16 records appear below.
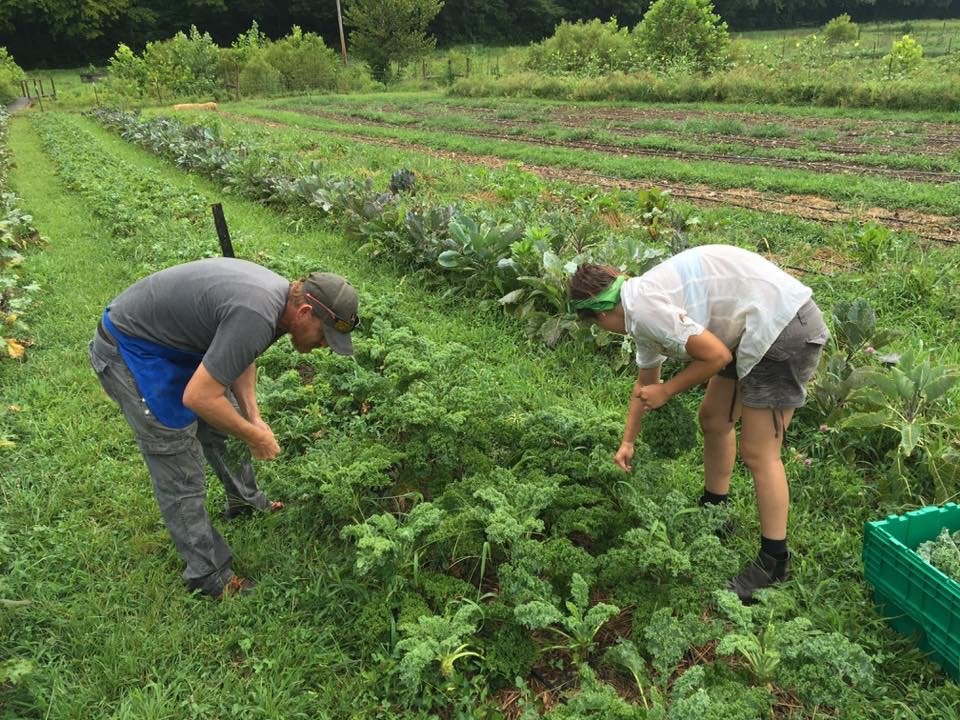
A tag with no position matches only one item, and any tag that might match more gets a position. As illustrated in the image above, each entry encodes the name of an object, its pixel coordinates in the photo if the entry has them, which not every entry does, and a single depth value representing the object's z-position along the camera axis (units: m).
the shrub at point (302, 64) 37.03
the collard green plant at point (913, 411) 3.30
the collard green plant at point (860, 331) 4.10
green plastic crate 2.34
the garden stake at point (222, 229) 4.96
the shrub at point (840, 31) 36.25
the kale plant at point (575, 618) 2.42
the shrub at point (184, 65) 34.19
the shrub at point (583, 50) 30.09
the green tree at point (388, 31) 40.03
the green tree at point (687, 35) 26.64
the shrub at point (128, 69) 33.53
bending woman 2.49
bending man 2.43
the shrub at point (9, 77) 33.79
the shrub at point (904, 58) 20.91
